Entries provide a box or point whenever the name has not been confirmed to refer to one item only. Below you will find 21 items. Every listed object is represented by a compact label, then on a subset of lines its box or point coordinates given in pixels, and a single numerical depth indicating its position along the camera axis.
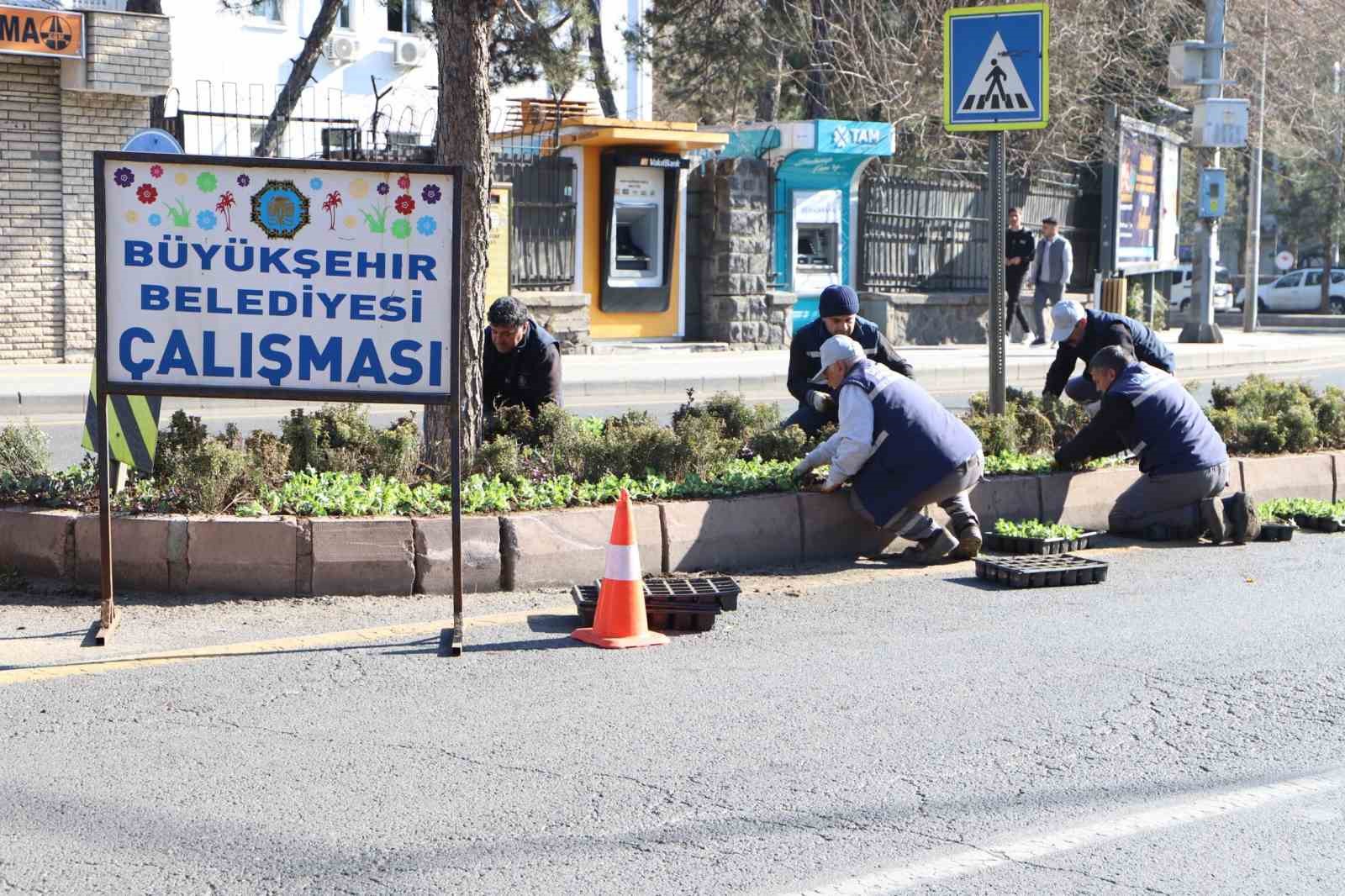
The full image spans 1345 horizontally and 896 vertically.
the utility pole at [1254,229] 31.89
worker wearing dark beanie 9.54
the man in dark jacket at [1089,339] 10.10
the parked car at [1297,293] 47.78
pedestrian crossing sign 9.27
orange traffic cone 6.38
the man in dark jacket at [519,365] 9.26
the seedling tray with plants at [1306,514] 9.33
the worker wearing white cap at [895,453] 7.92
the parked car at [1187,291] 47.32
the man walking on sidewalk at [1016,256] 23.59
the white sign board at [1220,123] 24.30
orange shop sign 18.14
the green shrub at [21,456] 7.61
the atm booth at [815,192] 23.34
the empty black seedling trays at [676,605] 6.64
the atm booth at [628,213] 22.09
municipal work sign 6.39
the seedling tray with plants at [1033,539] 8.26
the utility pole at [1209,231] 23.89
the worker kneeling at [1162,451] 8.83
